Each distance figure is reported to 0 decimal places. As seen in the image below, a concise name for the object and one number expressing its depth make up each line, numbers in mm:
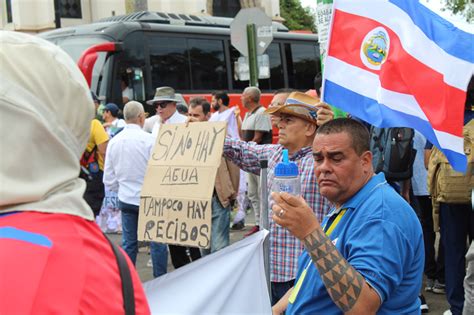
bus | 14680
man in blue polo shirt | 2439
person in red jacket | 1160
